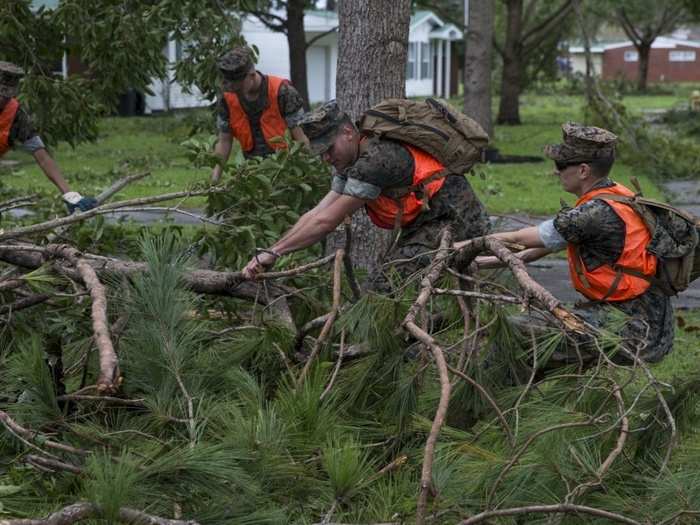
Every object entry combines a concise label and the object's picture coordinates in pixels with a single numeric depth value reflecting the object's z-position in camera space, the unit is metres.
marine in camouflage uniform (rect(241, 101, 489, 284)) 9.81
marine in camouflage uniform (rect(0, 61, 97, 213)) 13.37
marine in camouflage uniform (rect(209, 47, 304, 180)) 14.60
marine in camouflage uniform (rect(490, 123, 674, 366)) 8.66
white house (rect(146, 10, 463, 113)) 69.76
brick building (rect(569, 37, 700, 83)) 162.71
